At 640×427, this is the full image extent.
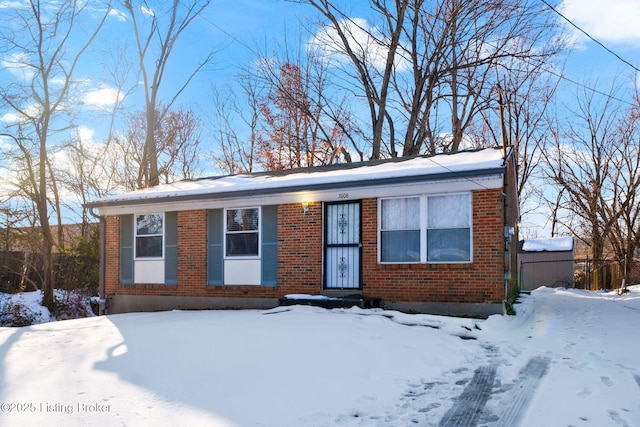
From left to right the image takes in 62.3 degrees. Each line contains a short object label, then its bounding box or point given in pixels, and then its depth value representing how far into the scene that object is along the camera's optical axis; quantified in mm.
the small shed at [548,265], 25547
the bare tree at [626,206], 27234
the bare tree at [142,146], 30172
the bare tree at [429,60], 21000
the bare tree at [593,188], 28469
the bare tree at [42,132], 19969
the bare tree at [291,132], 25297
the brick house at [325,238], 9789
